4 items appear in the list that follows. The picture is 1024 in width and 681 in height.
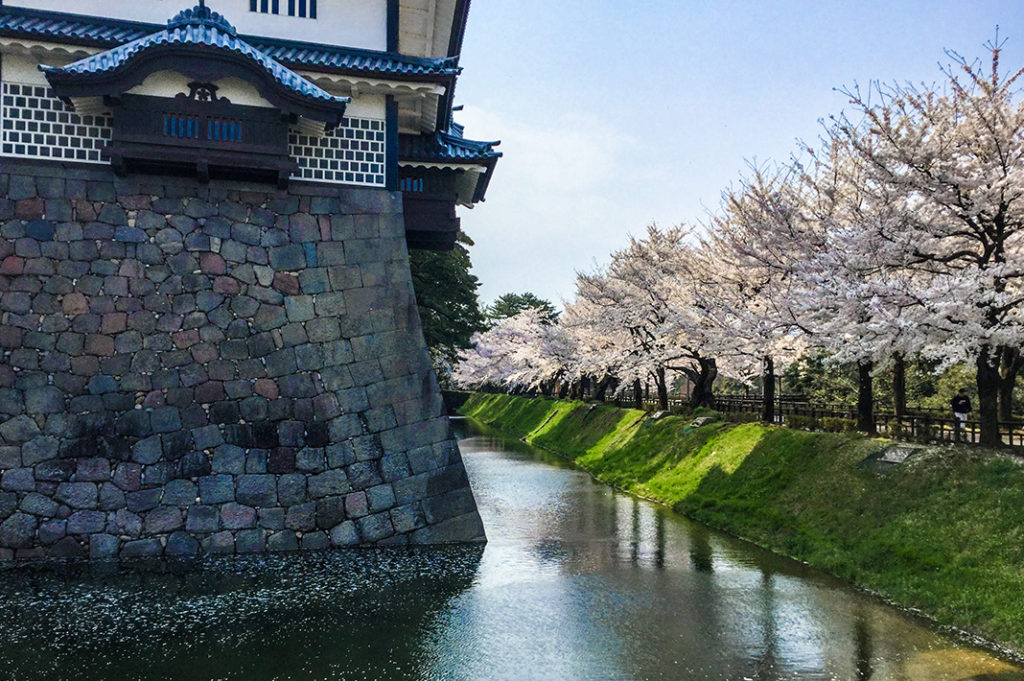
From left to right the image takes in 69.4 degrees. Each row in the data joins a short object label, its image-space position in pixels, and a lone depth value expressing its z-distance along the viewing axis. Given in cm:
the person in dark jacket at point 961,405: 1983
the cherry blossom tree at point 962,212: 1246
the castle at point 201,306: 1260
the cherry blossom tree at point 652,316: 2678
